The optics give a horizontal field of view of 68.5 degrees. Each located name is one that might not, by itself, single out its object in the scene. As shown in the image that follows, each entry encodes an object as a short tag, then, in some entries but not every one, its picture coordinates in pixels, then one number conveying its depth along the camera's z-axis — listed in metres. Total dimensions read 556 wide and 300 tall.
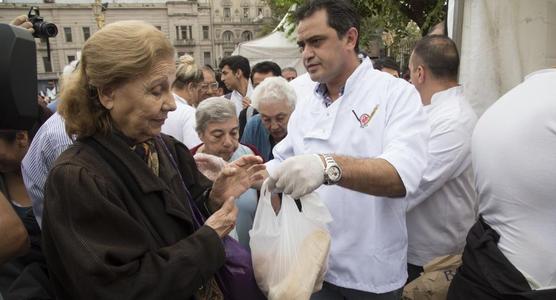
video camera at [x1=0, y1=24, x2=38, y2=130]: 1.33
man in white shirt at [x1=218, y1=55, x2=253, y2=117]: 5.91
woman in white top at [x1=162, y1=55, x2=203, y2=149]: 3.71
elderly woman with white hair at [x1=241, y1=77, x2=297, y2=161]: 3.35
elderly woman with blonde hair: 1.25
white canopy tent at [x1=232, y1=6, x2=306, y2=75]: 10.26
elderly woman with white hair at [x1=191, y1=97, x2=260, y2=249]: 2.84
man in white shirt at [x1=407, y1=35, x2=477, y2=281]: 2.33
